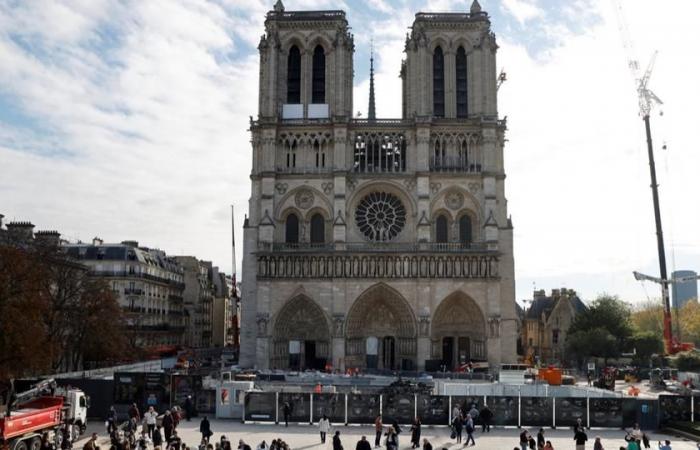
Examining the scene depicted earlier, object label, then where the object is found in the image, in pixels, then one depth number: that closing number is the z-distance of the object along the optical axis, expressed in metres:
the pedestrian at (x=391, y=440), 23.11
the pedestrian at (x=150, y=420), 25.94
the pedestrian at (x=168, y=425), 25.25
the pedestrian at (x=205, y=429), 24.59
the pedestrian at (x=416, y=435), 25.23
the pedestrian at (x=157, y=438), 24.38
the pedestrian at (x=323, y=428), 26.72
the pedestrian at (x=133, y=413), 27.02
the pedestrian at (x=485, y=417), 29.74
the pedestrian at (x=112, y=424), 25.03
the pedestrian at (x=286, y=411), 30.80
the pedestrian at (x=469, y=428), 26.38
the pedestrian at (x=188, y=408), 31.61
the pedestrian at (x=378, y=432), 25.73
